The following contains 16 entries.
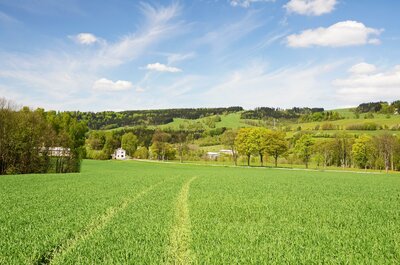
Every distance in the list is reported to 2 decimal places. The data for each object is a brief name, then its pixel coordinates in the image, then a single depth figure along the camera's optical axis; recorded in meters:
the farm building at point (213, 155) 145.75
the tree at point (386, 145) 96.56
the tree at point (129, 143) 173.00
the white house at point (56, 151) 51.14
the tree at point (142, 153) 163.00
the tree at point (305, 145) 102.21
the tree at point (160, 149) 147.88
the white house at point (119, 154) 167.25
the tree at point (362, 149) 103.42
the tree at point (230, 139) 113.12
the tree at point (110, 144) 149.16
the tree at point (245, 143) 101.81
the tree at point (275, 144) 100.38
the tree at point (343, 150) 116.50
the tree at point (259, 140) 101.06
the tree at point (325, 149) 114.50
